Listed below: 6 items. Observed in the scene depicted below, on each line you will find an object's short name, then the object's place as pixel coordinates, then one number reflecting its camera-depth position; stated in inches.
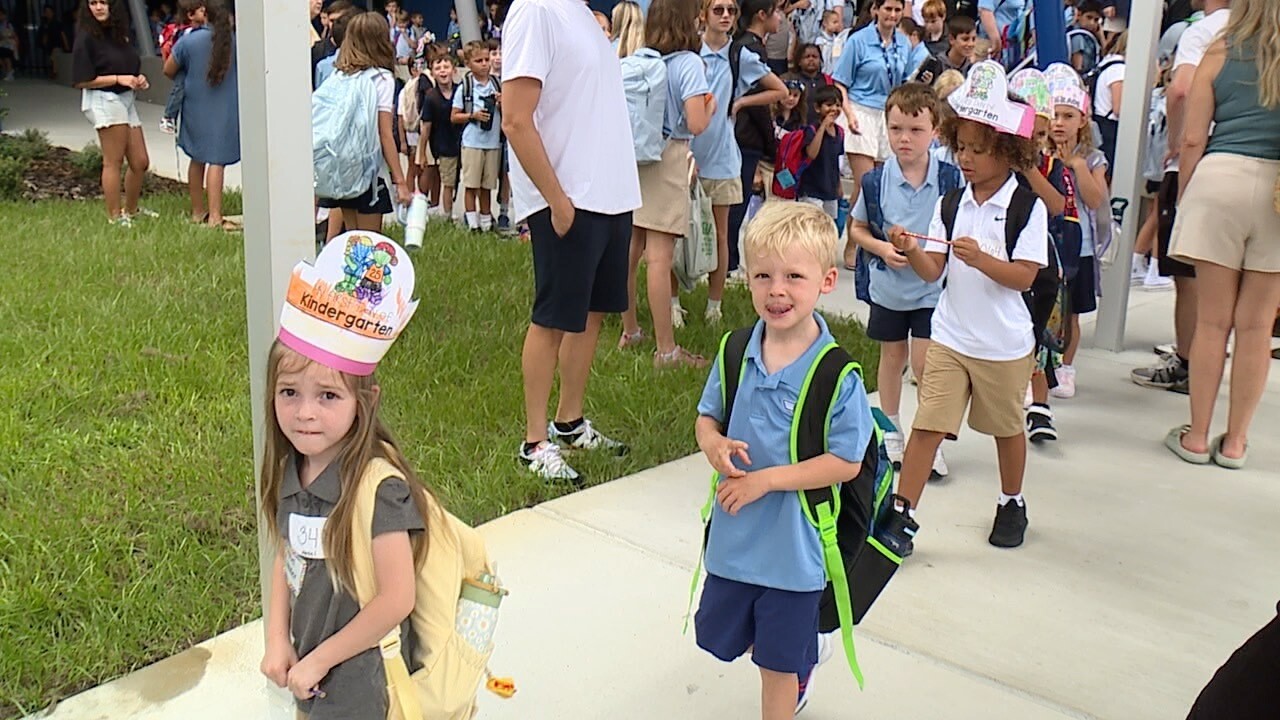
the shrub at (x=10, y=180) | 430.3
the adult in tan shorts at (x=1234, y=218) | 189.9
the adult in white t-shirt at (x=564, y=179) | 165.6
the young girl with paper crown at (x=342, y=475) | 81.6
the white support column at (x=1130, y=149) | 270.2
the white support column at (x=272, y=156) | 103.5
